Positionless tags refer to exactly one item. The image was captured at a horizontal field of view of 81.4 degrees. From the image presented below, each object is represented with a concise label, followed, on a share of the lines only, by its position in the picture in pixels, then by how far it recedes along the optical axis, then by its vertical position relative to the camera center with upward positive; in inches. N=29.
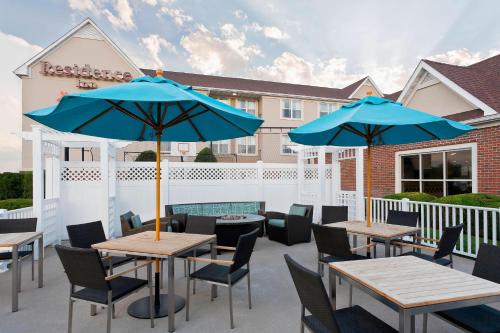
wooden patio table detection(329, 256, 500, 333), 72.2 -33.4
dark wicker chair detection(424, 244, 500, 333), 85.1 -45.7
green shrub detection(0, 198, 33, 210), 414.0 -47.2
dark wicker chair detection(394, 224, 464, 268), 138.3 -37.2
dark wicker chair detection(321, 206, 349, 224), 234.4 -36.1
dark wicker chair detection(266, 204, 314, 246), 264.1 -56.1
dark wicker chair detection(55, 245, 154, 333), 101.3 -39.6
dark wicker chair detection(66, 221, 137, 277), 148.3 -35.8
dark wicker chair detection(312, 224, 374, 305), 142.3 -38.2
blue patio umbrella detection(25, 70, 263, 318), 104.5 +25.8
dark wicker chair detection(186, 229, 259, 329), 124.6 -48.0
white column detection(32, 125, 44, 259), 233.0 -8.1
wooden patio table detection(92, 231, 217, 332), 118.2 -33.8
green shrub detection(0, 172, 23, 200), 526.0 -25.5
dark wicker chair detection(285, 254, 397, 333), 72.8 -39.9
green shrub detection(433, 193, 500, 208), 245.0 -27.7
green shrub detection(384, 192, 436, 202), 325.7 -31.5
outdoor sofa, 246.5 -44.7
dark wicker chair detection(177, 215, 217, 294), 179.6 -34.5
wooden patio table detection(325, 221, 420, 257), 154.9 -35.4
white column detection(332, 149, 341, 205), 381.0 -6.0
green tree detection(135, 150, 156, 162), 538.6 +24.9
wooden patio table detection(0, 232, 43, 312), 137.4 -37.3
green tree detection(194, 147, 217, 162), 573.9 +27.7
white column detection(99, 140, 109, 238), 270.2 -13.6
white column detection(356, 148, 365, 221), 324.8 -20.0
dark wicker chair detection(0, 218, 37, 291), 179.2 -33.9
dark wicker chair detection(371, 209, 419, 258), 197.9 -34.8
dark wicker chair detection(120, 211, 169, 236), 210.6 -41.8
